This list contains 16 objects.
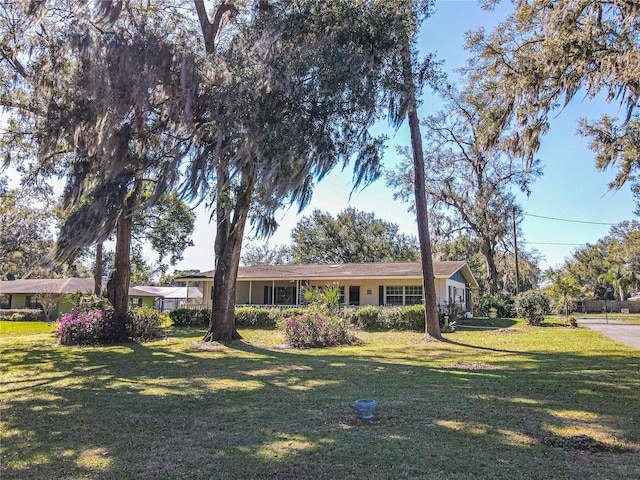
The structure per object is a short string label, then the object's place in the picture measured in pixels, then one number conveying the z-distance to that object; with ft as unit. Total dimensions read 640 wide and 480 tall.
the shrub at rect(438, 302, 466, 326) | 63.40
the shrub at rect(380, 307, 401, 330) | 61.57
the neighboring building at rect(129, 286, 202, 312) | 115.34
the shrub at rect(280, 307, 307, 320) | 65.18
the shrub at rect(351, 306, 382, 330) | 63.10
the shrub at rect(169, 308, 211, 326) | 74.38
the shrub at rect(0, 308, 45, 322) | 92.99
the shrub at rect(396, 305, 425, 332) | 61.00
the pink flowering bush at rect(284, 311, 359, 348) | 43.75
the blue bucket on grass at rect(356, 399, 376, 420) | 16.57
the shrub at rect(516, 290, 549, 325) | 67.51
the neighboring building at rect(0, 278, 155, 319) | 95.18
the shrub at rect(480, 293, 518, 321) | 89.20
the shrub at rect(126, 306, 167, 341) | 49.09
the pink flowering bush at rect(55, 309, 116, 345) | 45.11
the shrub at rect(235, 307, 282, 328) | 68.85
